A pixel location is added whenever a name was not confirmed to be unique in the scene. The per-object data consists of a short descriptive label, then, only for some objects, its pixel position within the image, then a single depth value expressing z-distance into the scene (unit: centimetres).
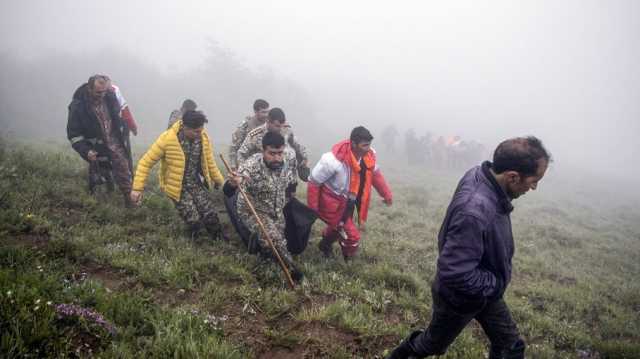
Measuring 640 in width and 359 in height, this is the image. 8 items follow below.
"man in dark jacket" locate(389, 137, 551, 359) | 307
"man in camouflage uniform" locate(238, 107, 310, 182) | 787
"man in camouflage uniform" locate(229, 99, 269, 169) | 911
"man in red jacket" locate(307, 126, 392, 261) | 691
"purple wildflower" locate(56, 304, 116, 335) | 350
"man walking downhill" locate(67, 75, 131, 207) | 760
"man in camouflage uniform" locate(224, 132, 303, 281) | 610
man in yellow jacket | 657
